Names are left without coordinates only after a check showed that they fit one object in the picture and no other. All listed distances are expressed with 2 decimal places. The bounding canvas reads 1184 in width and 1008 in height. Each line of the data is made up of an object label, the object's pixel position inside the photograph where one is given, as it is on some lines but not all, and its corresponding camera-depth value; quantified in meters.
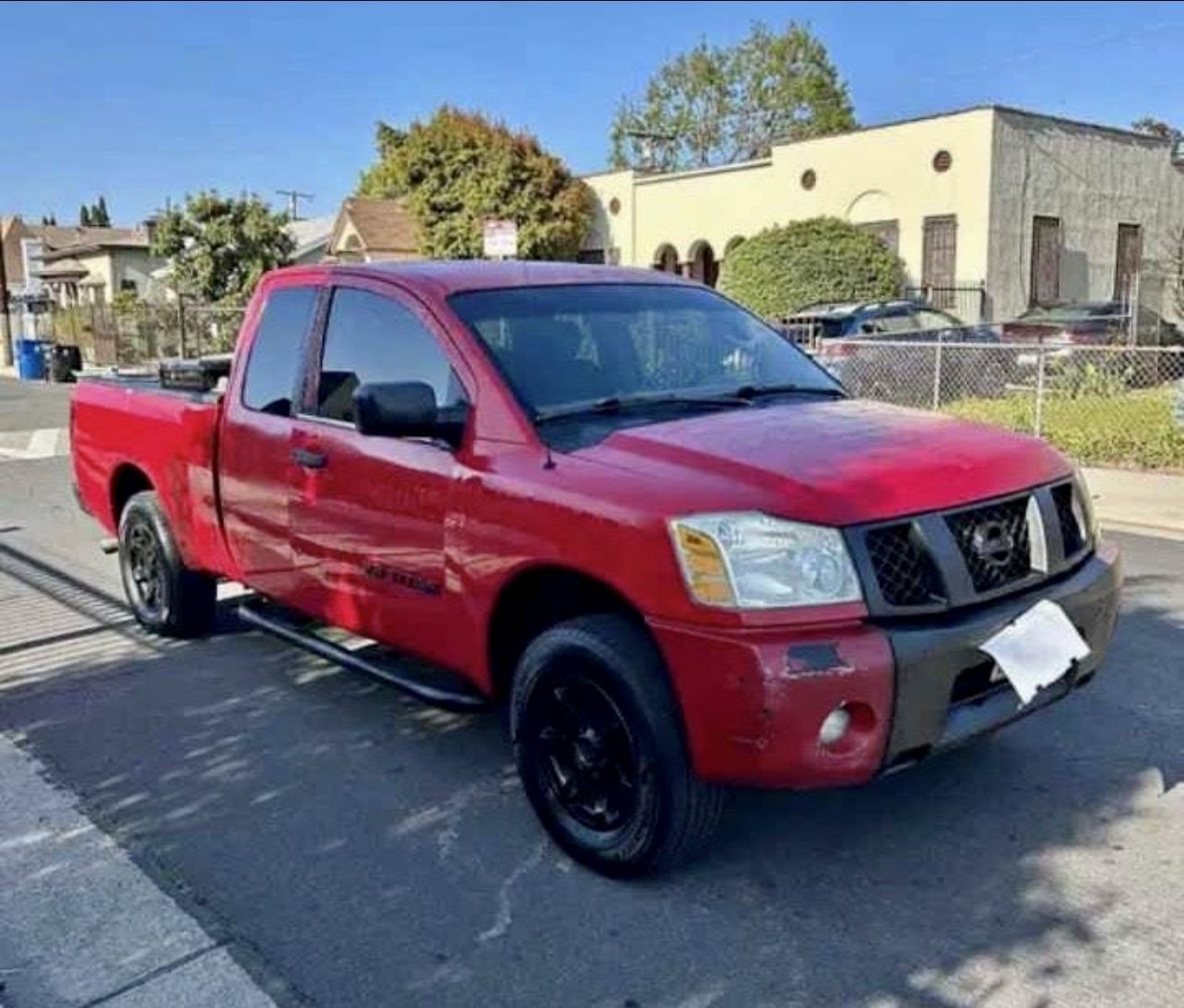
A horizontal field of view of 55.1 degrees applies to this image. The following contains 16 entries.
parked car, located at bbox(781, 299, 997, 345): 16.84
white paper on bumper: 3.20
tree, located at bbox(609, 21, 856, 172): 51.31
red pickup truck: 3.04
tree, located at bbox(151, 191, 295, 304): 34.09
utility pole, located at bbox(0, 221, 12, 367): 35.98
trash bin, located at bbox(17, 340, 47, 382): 30.95
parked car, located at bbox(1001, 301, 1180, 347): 18.62
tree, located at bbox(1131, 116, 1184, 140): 56.60
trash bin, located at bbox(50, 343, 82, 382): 29.28
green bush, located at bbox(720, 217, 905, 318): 23.66
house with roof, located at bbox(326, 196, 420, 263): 37.53
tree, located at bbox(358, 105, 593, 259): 31.64
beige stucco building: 23.53
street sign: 13.37
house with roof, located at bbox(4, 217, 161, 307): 50.34
